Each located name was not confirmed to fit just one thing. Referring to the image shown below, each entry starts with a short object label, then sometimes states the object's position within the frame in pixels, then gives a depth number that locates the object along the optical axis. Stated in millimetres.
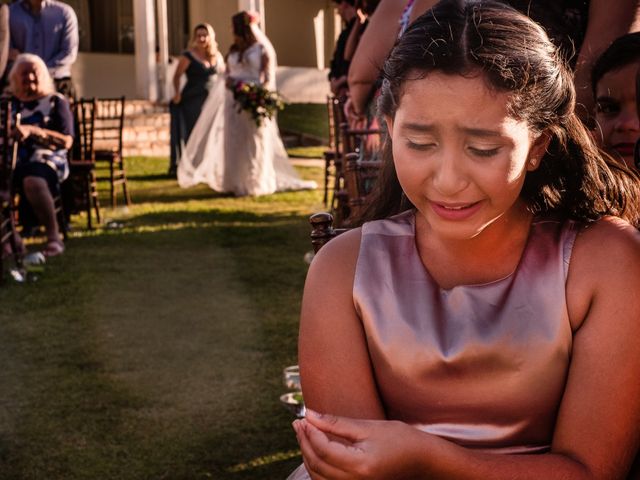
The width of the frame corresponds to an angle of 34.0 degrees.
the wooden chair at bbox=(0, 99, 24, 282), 7418
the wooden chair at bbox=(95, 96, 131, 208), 11148
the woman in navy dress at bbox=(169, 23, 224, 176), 14789
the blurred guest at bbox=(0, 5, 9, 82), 9437
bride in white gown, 12656
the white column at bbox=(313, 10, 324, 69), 24766
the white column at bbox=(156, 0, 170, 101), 19250
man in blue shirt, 10727
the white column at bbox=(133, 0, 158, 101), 18531
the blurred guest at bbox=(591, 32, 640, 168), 2631
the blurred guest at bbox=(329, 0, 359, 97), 8305
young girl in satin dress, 1786
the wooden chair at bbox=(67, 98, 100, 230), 10031
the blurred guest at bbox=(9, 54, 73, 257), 8547
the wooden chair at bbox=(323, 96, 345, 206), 7179
